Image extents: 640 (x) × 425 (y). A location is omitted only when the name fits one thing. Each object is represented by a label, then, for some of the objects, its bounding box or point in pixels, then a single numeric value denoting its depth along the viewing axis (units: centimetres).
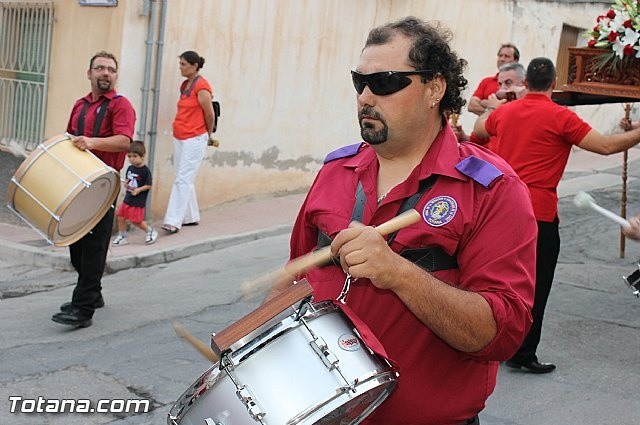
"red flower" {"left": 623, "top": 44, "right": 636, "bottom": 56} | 605
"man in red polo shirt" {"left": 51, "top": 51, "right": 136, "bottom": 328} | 692
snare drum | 247
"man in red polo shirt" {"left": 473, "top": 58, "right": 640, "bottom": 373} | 599
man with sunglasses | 248
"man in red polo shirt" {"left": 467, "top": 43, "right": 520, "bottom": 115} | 838
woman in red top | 1025
